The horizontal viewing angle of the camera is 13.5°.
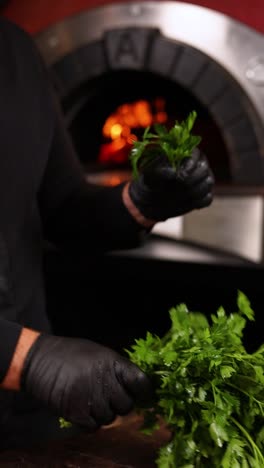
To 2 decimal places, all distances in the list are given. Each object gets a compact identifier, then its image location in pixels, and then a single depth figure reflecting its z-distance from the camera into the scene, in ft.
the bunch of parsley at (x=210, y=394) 3.88
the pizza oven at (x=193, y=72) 9.65
